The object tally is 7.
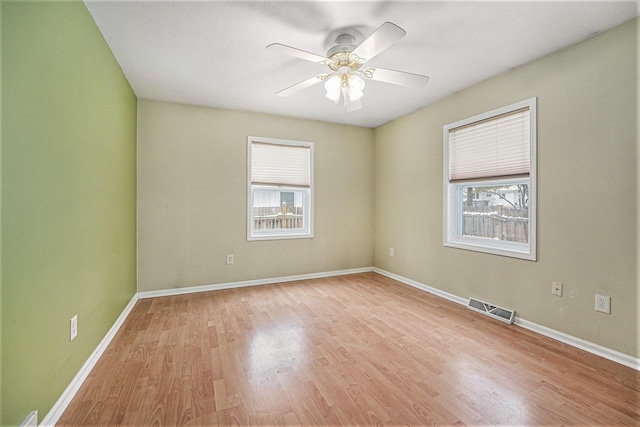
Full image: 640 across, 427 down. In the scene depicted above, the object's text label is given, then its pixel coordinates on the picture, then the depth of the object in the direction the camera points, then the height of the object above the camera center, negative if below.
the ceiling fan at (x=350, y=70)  1.86 +1.11
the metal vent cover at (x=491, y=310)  2.73 -1.00
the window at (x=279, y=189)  4.04 +0.33
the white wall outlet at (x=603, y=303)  2.10 -0.69
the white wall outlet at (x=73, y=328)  1.68 -0.71
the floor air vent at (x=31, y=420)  1.25 -0.95
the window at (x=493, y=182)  2.65 +0.32
